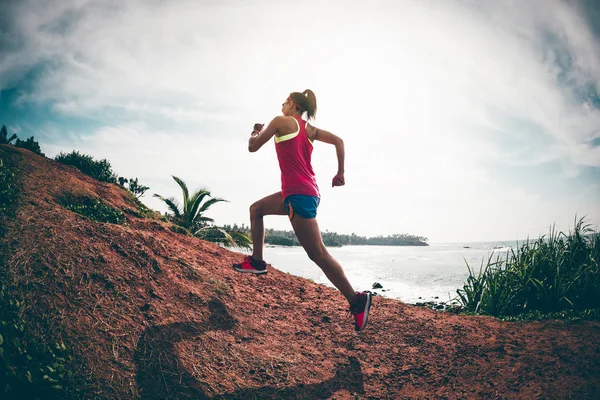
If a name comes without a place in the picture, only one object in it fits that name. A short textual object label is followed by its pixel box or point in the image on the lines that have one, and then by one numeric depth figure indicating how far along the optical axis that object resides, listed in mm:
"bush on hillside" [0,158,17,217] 3507
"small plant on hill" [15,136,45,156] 6837
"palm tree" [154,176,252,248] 9891
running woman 3176
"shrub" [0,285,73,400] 2012
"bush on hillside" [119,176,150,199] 9039
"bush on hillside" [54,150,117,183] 7637
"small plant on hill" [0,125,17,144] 6523
